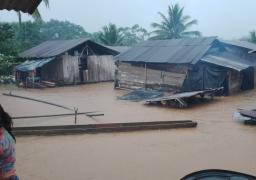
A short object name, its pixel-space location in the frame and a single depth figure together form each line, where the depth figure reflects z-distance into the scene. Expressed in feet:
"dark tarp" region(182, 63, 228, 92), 53.42
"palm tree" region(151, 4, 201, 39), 103.76
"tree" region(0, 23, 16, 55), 49.52
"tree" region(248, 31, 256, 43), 95.66
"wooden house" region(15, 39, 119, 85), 75.10
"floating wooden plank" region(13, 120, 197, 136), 30.73
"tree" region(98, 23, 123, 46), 105.70
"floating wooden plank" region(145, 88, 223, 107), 44.89
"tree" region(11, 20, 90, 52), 102.94
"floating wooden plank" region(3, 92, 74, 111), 44.90
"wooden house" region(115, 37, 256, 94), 53.98
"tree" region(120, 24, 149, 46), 162.61
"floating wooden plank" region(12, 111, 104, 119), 36.13
